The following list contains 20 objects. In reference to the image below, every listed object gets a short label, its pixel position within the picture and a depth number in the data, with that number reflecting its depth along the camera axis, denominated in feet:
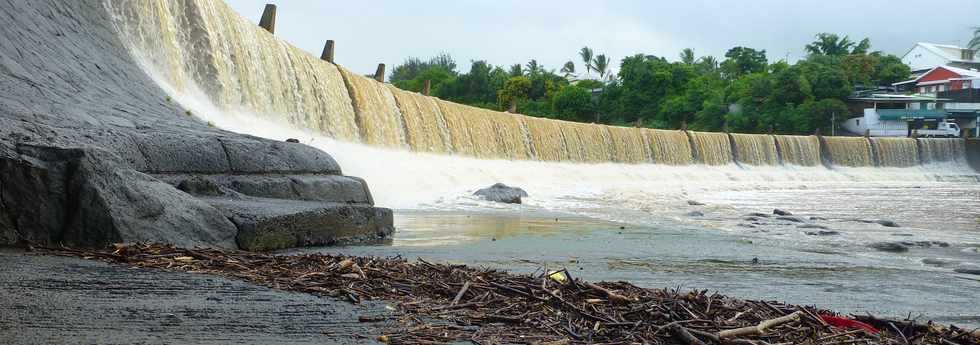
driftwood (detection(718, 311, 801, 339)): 10.44
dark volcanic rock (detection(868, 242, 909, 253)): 31.33
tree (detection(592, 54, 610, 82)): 339.98
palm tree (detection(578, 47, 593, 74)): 350.84
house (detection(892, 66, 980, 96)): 231.50
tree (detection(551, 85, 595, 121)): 222.89
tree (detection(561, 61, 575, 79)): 356.18
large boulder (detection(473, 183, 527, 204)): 57.90
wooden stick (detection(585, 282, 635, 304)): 12.67
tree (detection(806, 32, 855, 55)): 299.17
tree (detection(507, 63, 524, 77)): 289.41
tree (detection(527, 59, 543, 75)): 308.60
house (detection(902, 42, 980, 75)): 285.43
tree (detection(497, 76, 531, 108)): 236.22
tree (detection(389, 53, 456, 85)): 344.08
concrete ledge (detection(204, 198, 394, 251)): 22.79
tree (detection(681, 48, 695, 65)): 336.08
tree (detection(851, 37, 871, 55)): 295.69
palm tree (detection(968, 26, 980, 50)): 296.92
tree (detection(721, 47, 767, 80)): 279.08
